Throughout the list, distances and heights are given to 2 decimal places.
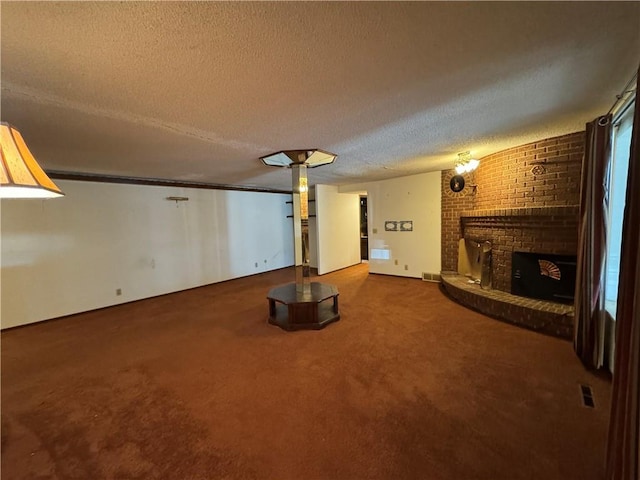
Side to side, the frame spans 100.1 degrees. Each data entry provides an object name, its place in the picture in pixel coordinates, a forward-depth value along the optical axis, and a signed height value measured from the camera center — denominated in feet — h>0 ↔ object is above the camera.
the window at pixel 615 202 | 7.34 +0.23
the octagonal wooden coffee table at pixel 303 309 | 10.64 -3.74
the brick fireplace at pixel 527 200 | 9.55 +0.50
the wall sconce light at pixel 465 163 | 12.07 +2.35
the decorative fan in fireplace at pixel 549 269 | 10.21 -2.22
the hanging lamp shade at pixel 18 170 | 3.66 +0.80
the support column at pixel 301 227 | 11.57 -0.40
